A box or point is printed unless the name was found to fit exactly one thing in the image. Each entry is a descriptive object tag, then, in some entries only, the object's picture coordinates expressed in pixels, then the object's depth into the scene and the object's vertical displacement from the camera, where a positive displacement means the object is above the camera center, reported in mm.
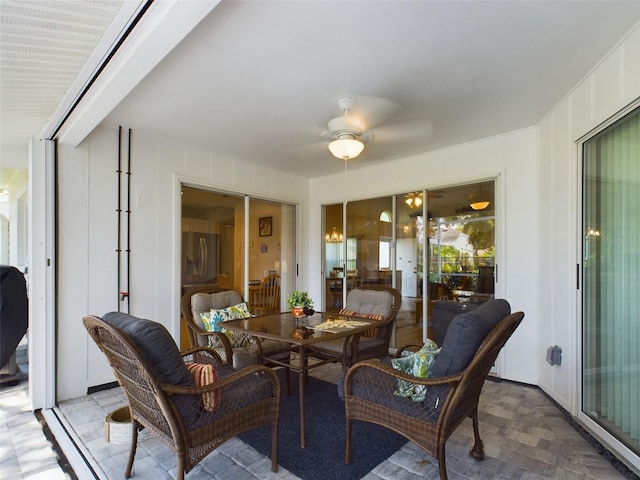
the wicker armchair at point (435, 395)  1730 -883
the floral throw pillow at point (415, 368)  1919 -761
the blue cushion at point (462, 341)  1729 -519
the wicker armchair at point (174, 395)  1574 -822
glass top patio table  2359 -704
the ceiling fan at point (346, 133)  2903 +976
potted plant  3035 -557
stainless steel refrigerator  4047 -196
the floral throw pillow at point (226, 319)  3107 -745
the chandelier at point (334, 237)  5402 +62
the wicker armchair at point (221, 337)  2992 -865
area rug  2047 -1399
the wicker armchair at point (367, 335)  2975 -892
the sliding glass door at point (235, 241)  4148 -1
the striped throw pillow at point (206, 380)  1750 -761
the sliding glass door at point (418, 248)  4008 -100
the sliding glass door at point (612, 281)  2111 -282
